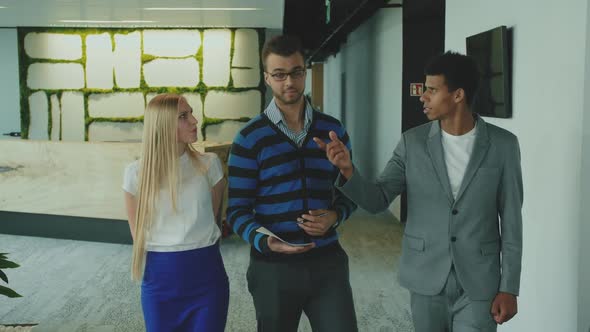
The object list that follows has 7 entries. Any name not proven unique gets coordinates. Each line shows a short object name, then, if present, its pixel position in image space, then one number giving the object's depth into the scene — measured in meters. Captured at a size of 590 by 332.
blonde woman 2.45
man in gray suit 2.07
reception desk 7.07
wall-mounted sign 8.20
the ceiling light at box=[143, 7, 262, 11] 9.13
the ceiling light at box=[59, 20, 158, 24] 10.80
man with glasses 2.21
